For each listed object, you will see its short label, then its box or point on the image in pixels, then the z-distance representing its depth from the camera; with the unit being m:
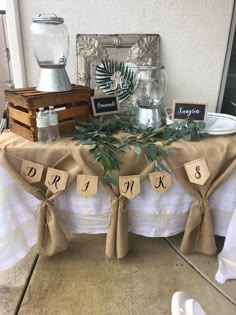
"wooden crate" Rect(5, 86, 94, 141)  1.06
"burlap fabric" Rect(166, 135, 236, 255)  1.09
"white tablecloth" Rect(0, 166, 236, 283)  1.16
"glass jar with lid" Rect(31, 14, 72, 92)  1.12
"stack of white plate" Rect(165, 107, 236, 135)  1.16
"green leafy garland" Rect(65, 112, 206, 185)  1.04
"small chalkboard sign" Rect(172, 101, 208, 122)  1.18
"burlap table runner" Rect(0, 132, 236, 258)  1.06
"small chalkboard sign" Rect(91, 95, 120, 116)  1.23
